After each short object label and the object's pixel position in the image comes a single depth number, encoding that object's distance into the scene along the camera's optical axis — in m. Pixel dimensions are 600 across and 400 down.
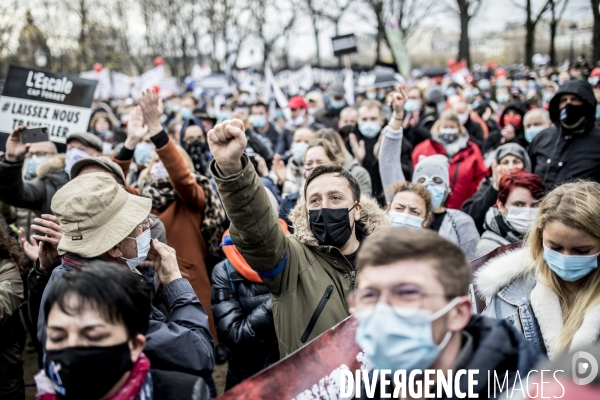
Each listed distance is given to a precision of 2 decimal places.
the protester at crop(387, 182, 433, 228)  3.62
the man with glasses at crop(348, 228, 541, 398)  1.50
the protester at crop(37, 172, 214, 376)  2.11
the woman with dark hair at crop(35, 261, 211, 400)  1.69
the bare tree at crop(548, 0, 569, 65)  26.08
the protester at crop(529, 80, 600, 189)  4.68
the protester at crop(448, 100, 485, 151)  7.87
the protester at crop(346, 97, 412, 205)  6.21
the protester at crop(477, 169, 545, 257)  3.58
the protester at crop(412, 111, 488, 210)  5.57
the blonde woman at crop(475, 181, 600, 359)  2.27
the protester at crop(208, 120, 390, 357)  2.16
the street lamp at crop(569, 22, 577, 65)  22.05
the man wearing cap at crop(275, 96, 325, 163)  8.69
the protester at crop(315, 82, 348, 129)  8.54
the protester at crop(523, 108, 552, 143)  6.22
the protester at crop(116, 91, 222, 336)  4.11
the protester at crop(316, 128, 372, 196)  4.96
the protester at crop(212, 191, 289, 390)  3.00
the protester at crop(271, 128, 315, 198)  5.36
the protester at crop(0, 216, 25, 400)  3.01
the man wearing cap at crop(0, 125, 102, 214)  3.93
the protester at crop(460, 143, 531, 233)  4.56
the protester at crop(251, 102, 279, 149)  9.29
